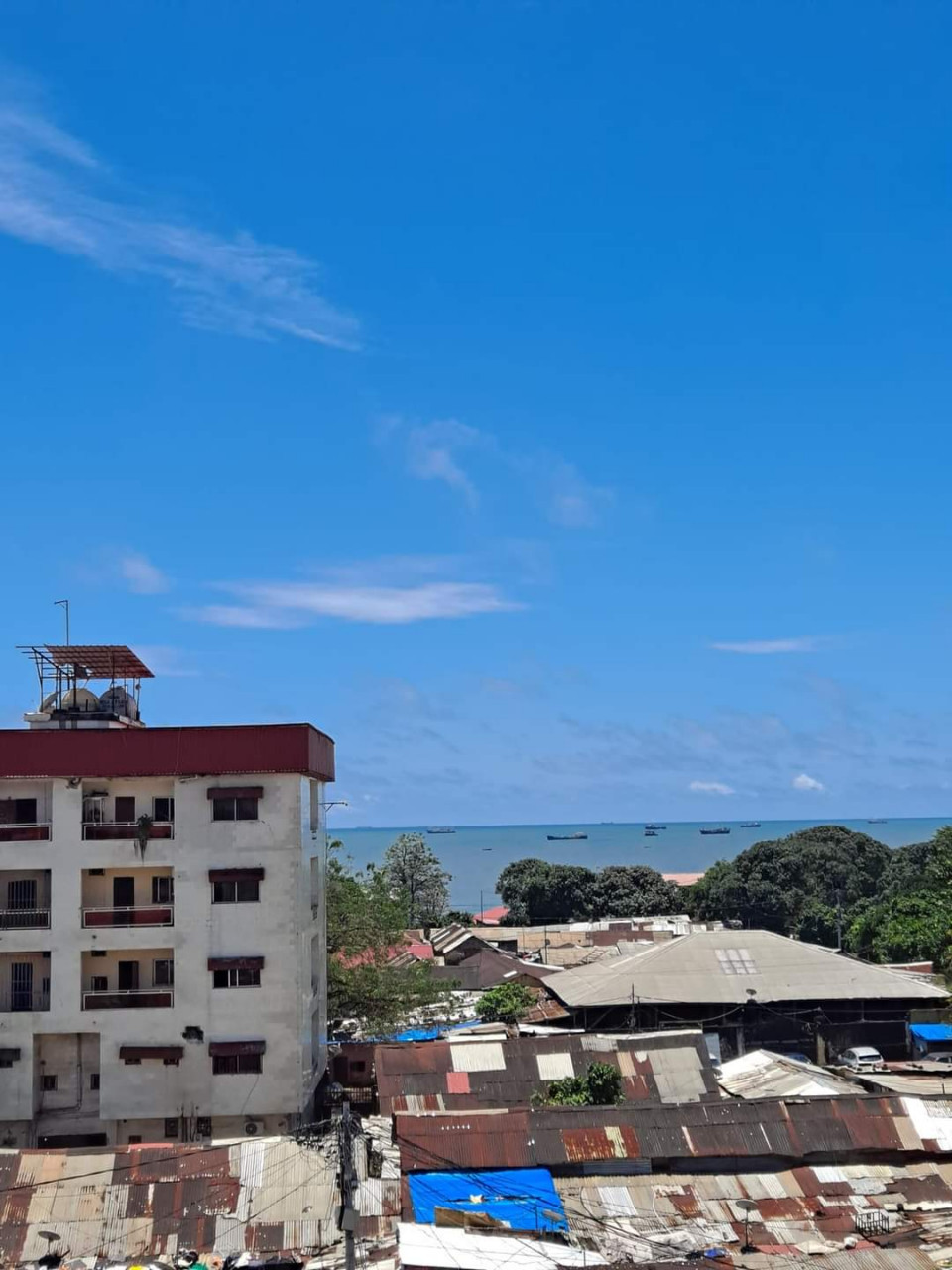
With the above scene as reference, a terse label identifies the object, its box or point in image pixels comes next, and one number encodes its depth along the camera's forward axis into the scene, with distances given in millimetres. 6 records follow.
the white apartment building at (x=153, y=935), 36281
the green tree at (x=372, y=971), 50281
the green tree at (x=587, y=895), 113688
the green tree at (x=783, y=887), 110938
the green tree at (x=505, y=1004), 55844
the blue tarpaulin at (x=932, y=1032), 52688
